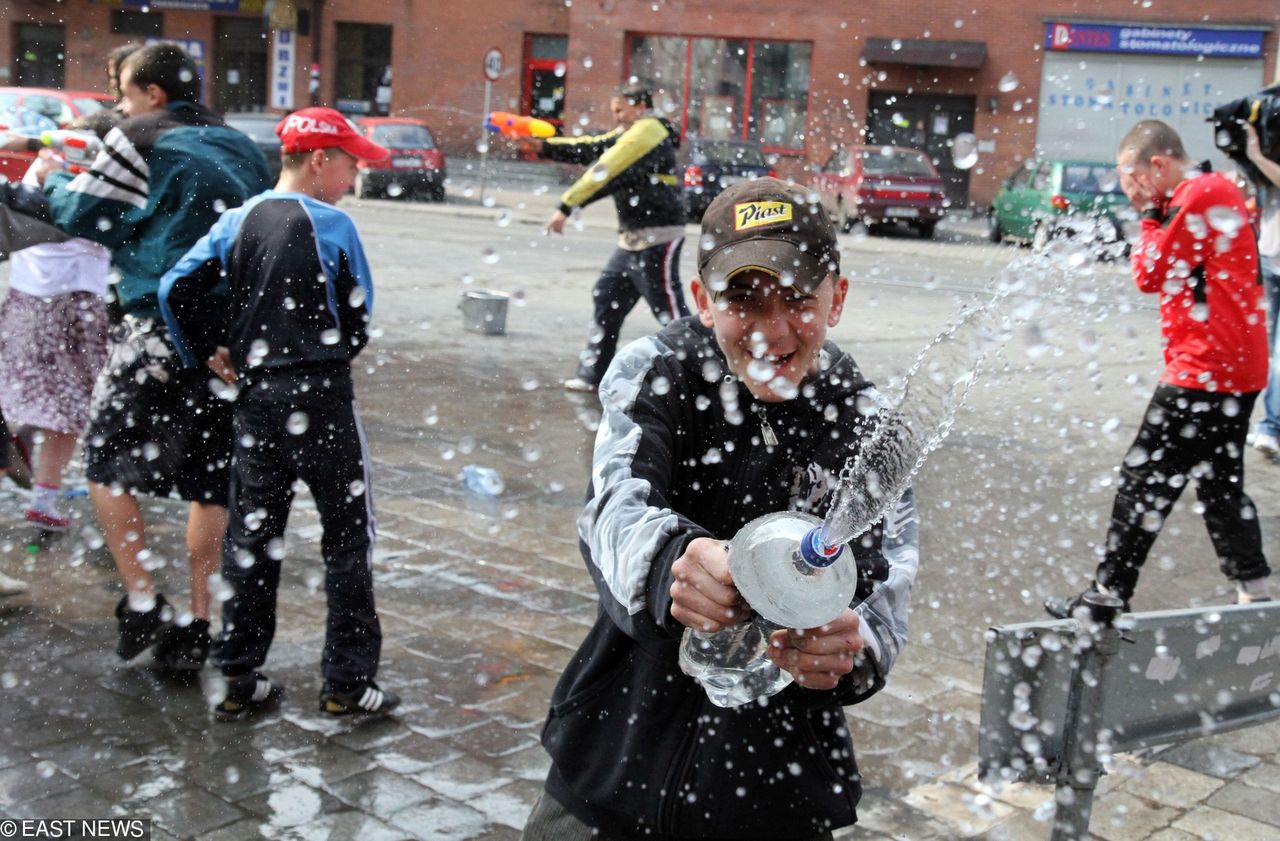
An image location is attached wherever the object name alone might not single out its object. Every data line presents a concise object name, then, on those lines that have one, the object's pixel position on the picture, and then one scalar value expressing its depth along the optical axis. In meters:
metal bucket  11.84
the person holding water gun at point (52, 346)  5.98
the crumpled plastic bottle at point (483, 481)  7.05
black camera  6.94
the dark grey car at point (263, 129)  24.30
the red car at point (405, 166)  27.66
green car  19.42
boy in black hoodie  2.27
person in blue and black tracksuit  4.34
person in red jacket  5.37
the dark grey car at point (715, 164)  21.74
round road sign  25.41
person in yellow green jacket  9.02
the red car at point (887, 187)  24.06
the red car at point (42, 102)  10.79
